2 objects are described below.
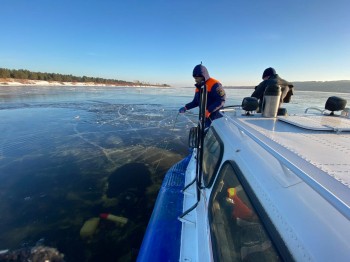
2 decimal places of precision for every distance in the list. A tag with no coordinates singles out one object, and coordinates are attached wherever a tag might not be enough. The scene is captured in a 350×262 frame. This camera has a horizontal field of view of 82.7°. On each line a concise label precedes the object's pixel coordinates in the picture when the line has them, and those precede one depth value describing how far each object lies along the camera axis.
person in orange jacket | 4.00
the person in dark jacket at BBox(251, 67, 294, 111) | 3.78
